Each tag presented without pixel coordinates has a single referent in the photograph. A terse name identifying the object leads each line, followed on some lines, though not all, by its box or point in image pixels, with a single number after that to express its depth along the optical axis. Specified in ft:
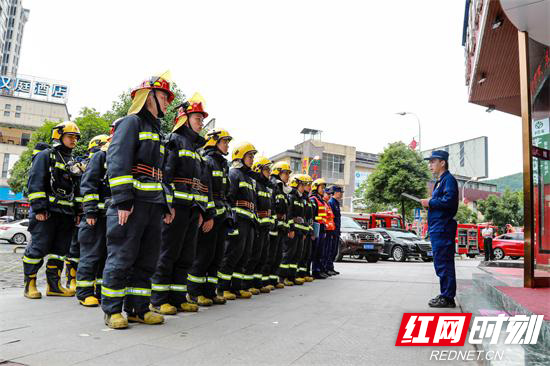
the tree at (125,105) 63.52
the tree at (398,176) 93.91
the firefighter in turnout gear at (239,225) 20.11
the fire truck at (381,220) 82.84
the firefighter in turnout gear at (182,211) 15.80
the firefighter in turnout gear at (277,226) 25.21
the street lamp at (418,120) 90.68
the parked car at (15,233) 69.56
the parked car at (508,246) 82.27
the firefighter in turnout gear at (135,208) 12.92
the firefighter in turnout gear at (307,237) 29.43
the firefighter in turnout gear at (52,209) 18.45
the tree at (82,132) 75.71
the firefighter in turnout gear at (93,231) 17.19
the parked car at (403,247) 62.23
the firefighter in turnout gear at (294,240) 27.27
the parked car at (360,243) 54.49
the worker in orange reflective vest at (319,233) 32.07
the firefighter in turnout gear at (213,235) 18.29
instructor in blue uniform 17.67
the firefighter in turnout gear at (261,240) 22.31
